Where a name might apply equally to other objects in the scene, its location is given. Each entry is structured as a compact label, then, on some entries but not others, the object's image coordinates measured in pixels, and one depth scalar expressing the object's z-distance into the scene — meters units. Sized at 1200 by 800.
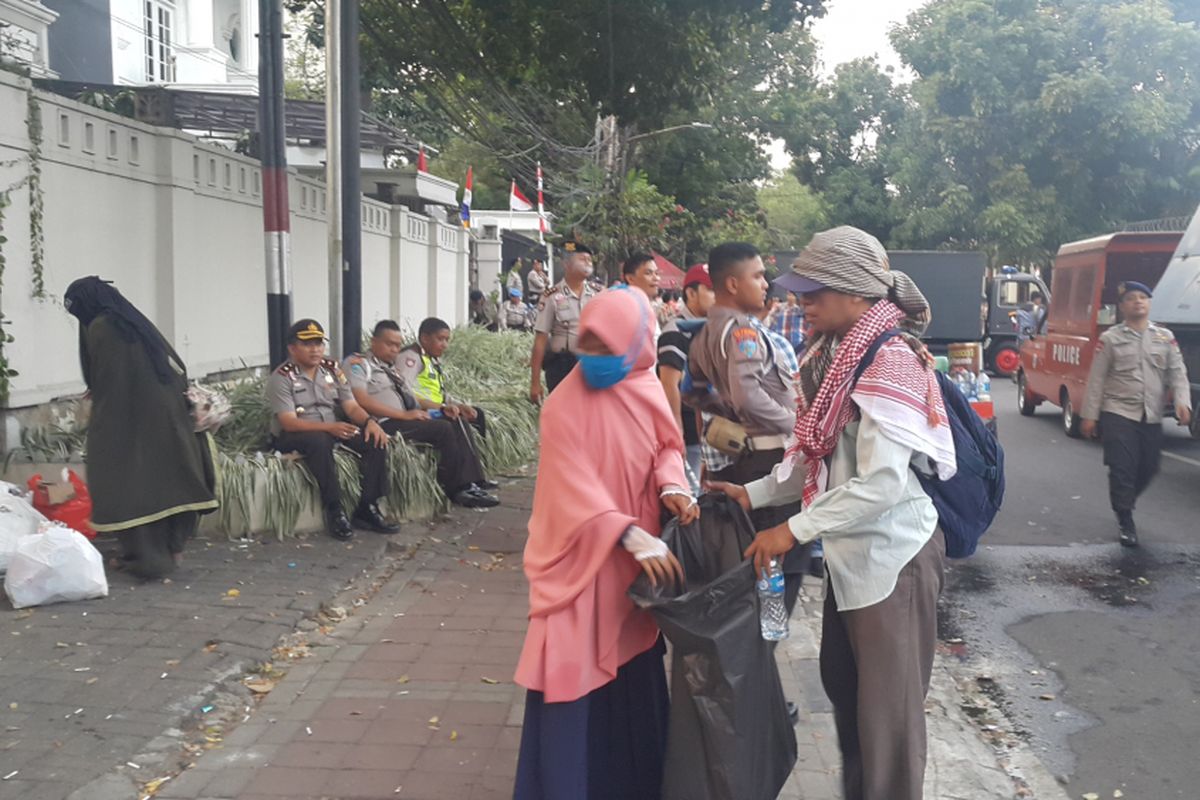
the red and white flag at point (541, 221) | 24.15
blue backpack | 3.27
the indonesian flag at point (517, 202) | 25.00
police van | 14.09
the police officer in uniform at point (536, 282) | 25.38
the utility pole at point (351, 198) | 9.98
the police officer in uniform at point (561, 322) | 8.44
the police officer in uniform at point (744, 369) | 4.49
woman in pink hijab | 3.25
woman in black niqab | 6.09
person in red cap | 5.76
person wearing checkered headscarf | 3.07
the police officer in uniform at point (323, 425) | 7.46
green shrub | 7.25
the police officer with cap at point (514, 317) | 22.22
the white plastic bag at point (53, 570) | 5.57
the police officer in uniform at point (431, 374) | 8.98
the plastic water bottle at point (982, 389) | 8.90
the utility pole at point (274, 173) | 8.16
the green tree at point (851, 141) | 41.50
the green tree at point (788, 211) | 52.53
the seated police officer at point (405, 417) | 8.44
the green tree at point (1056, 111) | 28.83
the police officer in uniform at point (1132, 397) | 8.16
